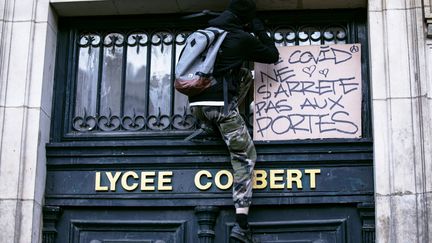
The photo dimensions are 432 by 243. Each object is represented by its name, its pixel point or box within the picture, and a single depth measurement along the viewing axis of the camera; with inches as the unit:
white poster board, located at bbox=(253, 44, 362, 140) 385.7
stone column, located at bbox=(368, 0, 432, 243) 352.5
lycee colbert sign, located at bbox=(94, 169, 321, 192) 376.8
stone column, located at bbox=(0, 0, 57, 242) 374.9
